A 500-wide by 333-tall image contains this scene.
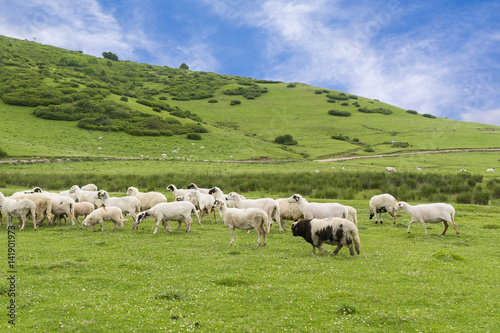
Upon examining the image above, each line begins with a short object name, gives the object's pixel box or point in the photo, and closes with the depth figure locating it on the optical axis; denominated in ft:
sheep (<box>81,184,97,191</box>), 80.13
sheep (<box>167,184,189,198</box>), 71.00
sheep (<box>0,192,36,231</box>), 50.49
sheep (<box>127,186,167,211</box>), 63.57
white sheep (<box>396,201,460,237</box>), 49.78
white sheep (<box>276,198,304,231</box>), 54.10
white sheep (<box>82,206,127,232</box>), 52.13
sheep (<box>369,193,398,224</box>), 62.34
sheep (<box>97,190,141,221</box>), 58.85
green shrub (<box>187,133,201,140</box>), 230.68
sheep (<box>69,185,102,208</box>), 67.31
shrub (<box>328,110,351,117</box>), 335.47
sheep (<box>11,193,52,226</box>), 54.75
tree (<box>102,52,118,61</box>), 572.10
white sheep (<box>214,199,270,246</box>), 43.68
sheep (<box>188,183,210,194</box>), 70.66
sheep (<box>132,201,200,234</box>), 51.13
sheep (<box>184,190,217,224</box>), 62.89
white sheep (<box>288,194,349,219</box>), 48.83
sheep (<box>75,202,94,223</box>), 58.95
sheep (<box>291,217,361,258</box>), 37.45
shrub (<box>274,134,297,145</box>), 256.32
